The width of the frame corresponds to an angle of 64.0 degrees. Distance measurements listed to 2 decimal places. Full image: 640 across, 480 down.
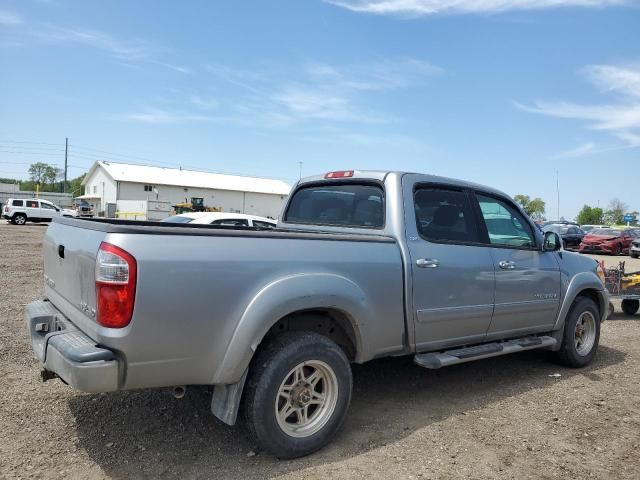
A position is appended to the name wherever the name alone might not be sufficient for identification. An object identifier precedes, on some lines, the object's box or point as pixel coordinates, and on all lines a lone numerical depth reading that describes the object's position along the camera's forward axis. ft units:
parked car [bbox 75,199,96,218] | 138.18
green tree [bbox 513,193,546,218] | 388.37
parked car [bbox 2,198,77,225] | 112.57
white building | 200.95
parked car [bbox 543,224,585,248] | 97.54
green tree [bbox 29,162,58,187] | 387.14
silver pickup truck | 9.09
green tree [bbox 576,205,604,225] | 378.73
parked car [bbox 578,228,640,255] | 88.48
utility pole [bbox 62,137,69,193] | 266.57
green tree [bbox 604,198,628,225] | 374.41
